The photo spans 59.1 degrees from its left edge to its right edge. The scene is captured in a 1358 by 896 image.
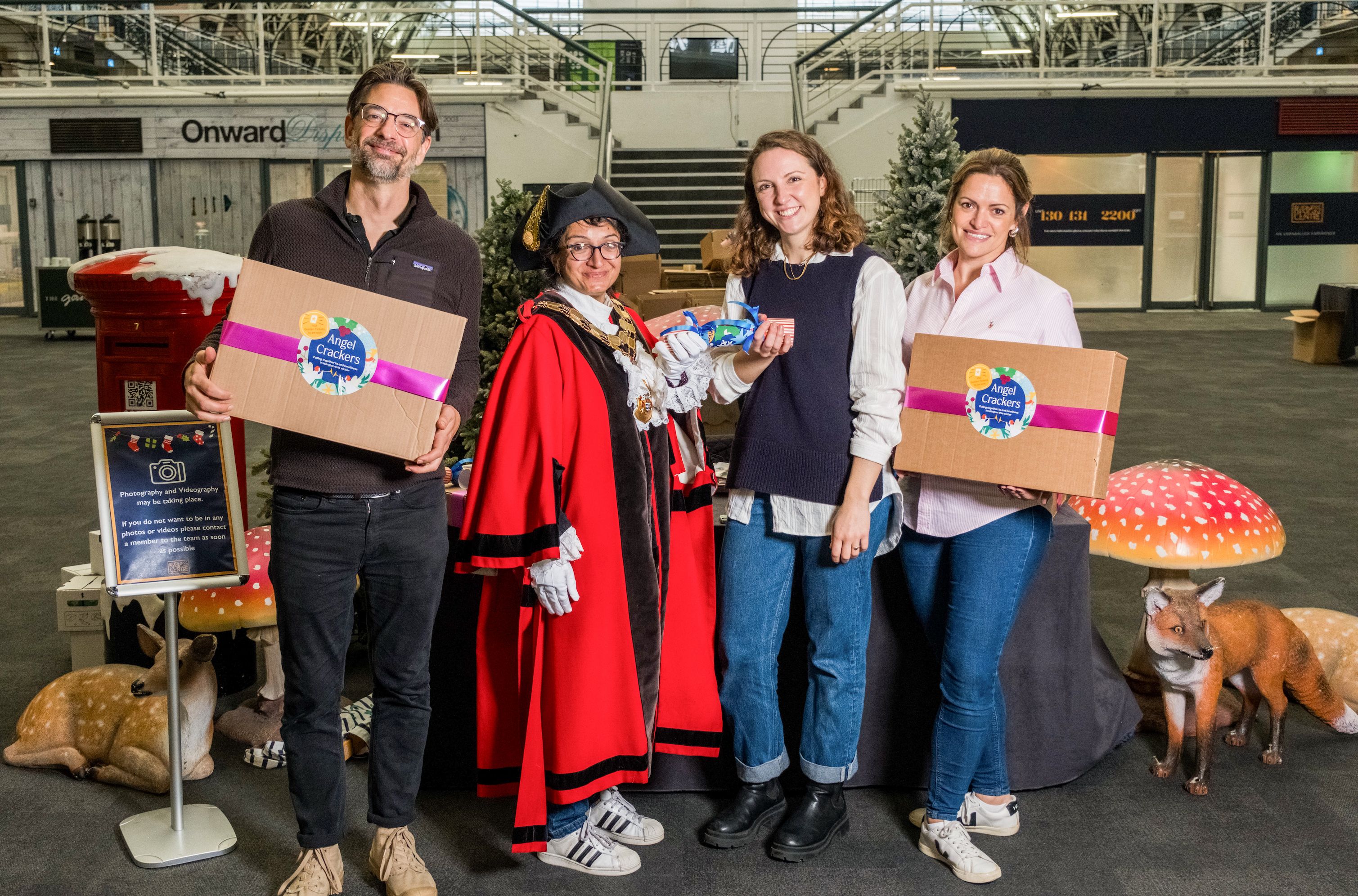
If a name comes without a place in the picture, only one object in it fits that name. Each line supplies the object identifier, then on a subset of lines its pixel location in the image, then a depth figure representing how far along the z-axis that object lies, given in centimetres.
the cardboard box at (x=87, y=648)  402
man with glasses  249
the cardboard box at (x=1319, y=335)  1195
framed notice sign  296
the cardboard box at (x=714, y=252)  828
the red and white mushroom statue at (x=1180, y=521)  346
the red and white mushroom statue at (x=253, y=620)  355
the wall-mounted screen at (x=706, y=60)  1723
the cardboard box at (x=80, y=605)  394
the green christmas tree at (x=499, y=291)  435
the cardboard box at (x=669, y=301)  584
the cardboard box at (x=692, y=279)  778
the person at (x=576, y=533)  262
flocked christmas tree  495
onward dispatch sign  1625
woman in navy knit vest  266
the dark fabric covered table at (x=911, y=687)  320
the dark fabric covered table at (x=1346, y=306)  1191
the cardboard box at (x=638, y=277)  678
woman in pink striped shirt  274
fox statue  323
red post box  375
